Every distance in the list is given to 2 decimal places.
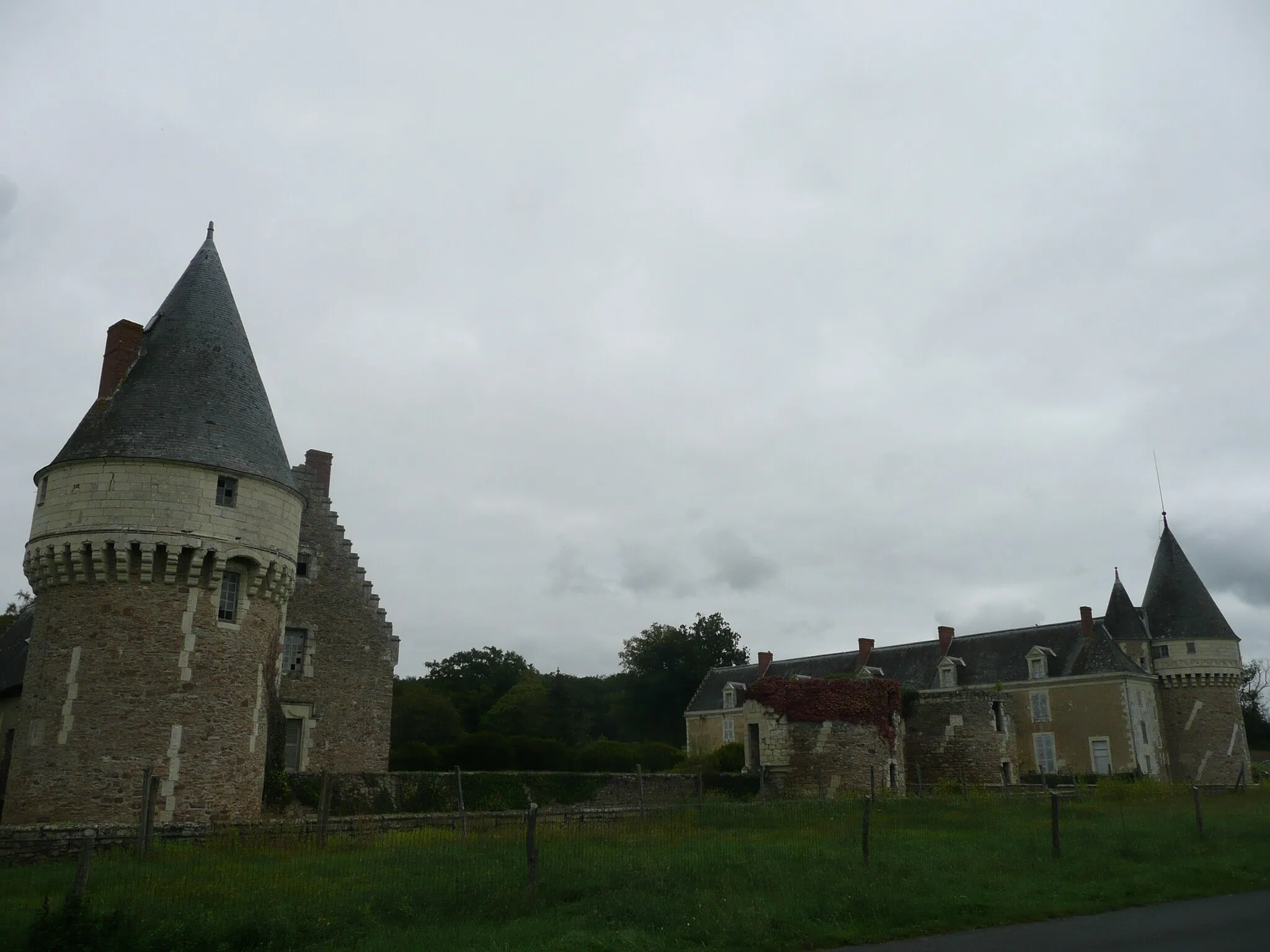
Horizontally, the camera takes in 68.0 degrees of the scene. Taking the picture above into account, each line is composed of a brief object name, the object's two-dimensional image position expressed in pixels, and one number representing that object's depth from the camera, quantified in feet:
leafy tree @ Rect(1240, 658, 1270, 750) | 218.38
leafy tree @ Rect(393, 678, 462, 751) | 165.37
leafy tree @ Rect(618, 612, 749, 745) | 212.84
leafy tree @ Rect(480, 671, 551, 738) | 185.57
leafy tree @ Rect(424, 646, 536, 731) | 195.11
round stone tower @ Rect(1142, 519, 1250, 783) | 137.59
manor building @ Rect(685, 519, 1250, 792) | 135.03
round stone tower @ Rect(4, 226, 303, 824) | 56.18
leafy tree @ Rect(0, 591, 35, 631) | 144.25
